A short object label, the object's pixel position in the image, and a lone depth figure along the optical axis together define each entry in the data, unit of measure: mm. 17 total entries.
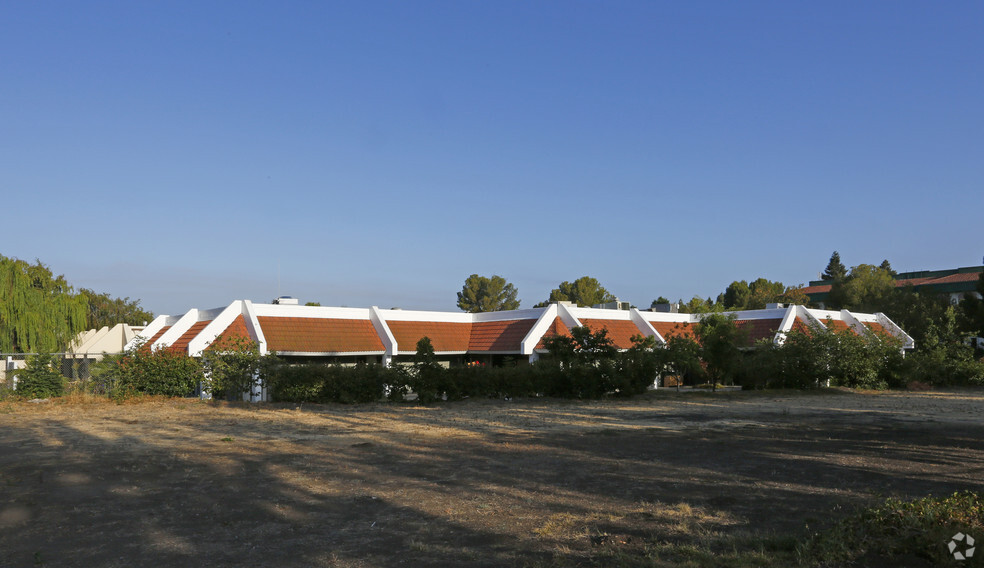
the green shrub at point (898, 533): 5840
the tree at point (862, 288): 63688
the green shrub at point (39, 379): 22594
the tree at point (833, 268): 121812
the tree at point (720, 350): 30656
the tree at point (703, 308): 35312
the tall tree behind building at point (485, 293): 99062
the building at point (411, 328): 29634
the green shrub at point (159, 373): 23312
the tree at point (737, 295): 99650
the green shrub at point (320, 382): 22781
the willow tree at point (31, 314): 41156
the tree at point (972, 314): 48031
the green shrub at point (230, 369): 23562
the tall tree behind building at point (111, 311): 78875
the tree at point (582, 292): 91250
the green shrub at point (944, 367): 33531
